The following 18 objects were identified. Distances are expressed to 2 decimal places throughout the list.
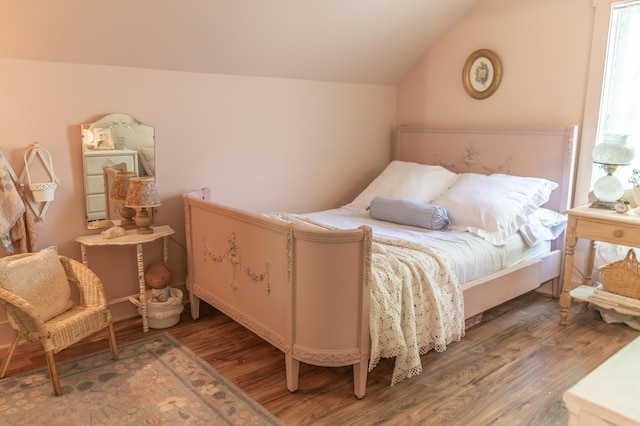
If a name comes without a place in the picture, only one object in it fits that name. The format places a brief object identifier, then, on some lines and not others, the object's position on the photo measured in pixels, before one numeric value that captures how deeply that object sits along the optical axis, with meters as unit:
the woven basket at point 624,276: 2.94
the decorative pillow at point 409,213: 3.21
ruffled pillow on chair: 2.35
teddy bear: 3.09
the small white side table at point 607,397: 1.17
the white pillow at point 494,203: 3.11
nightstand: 2.81
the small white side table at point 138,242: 2.84
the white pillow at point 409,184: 3.69
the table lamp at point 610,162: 2.94
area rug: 2.15
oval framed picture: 3.83
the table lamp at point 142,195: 2.88
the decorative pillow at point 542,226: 3.22
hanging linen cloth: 2.57
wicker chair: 2.25
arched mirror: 2.92
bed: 2.22
